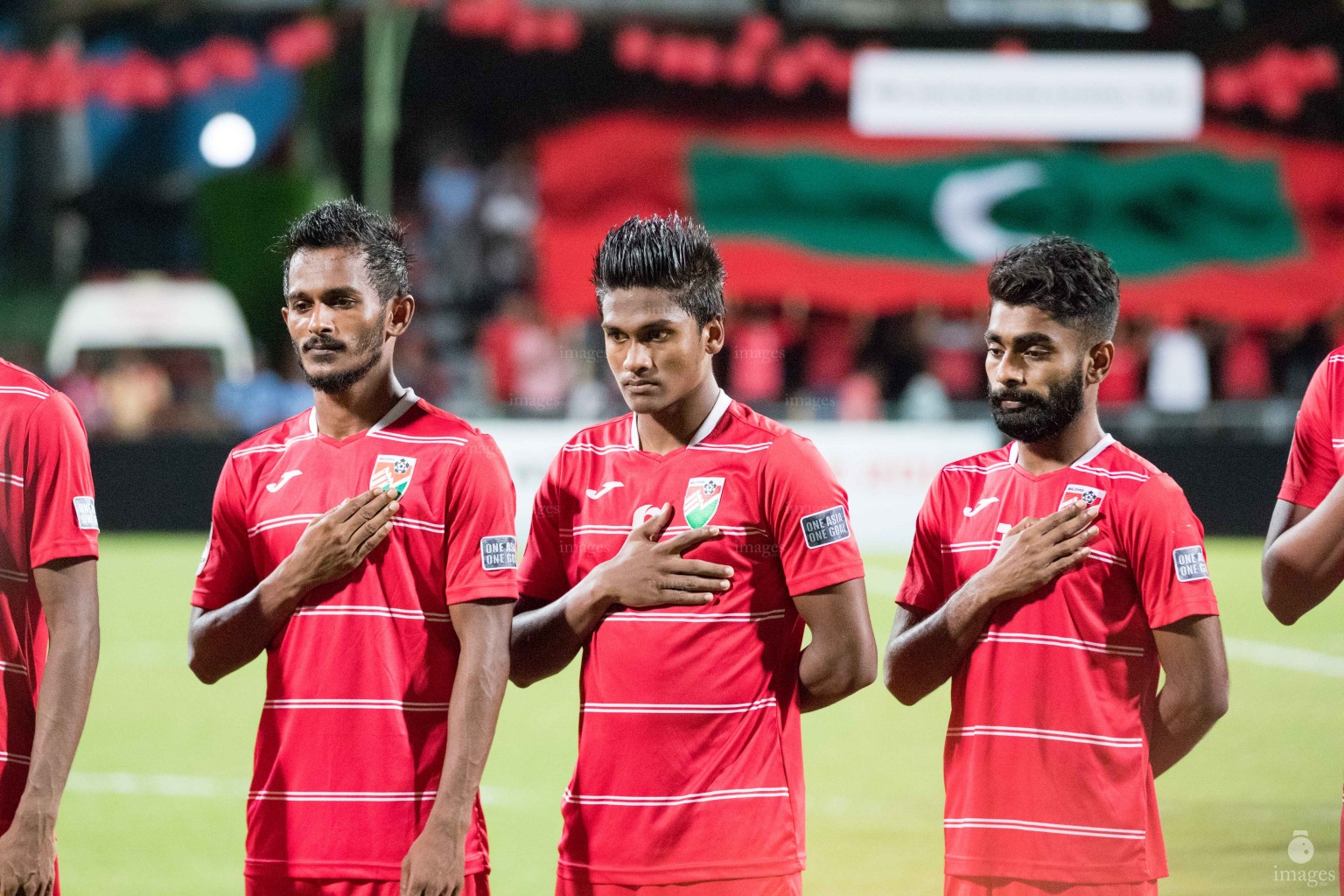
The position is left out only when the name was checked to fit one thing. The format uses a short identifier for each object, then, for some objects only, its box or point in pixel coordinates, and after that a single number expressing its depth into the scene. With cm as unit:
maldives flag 4194
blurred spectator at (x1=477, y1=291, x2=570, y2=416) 3331
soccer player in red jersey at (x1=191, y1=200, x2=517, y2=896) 651
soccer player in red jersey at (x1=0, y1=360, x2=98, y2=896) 616
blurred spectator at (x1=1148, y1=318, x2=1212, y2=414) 3556
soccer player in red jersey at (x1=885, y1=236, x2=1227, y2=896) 649
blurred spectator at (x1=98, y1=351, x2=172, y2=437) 3434
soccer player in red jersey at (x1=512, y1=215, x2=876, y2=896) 654
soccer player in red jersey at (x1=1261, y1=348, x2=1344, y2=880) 668
